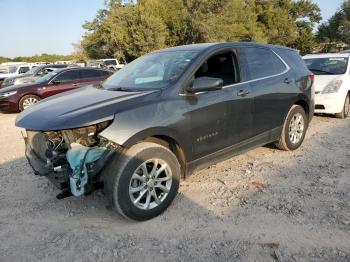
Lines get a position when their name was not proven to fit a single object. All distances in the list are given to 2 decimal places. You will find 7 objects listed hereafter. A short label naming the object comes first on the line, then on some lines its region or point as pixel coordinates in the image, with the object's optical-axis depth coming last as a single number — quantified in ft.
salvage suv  11.00
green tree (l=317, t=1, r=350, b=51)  155.33
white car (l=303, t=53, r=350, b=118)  26.22
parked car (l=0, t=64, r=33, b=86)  69.49
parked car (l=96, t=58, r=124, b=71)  86.87
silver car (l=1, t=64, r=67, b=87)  45.24
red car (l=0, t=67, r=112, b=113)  36.09
